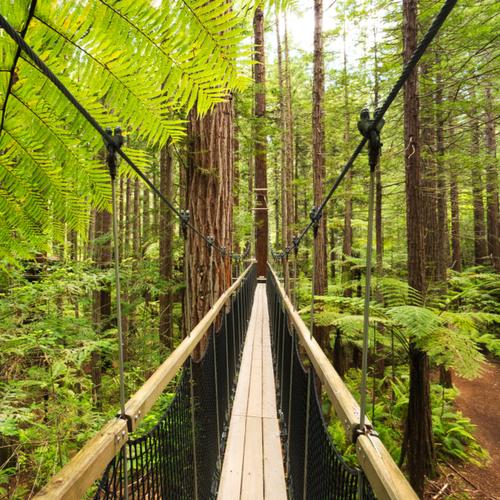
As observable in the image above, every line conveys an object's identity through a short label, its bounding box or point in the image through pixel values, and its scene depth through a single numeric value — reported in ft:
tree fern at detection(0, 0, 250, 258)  1.67
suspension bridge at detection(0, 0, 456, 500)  1.74
